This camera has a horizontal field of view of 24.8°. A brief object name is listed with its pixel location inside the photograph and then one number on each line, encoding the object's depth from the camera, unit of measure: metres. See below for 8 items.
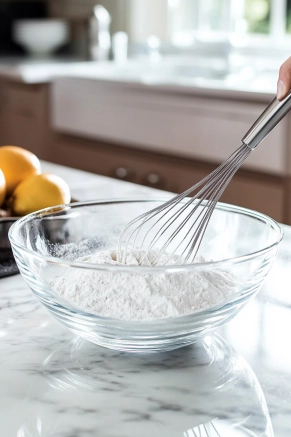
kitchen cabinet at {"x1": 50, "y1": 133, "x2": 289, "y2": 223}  1.87
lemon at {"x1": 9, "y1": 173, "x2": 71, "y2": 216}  0.81
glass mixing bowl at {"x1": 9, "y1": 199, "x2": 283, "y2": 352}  0.48
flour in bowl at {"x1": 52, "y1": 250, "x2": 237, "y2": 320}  0.49
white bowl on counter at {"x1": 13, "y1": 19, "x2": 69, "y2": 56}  2.92
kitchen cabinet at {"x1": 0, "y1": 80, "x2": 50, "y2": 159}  2.53
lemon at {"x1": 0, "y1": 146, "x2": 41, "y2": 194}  0.87
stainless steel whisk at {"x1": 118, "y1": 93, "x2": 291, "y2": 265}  0.56
